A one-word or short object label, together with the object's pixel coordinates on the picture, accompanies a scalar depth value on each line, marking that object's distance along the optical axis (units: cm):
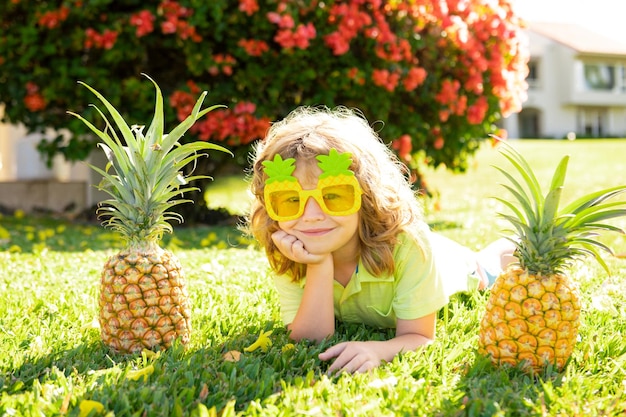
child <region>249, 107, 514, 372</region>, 273
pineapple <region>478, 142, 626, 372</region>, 246
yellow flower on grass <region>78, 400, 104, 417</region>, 212
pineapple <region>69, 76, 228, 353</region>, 266
